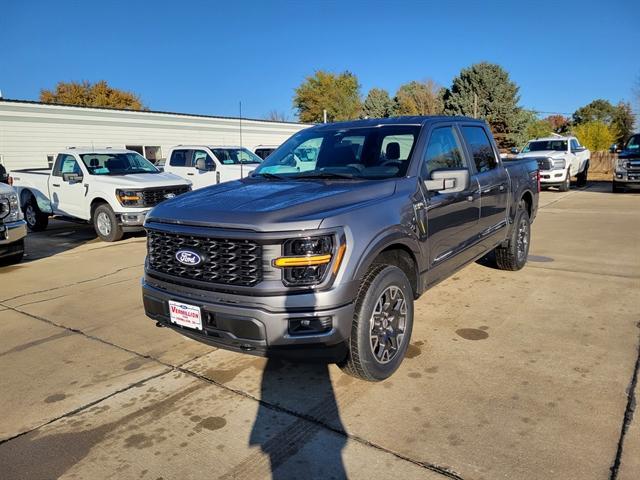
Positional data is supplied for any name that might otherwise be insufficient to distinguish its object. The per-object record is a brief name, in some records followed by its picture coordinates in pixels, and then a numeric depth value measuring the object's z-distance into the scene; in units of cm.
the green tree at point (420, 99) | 5216
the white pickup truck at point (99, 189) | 950
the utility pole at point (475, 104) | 4512
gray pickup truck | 293
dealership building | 1673
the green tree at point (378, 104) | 5838
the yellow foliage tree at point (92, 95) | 4728
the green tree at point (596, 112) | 7088
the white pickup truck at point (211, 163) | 1351
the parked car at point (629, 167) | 1614
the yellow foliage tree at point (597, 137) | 4038
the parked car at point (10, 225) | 725
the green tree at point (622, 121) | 5260
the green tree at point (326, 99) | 5734
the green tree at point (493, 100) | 4638
